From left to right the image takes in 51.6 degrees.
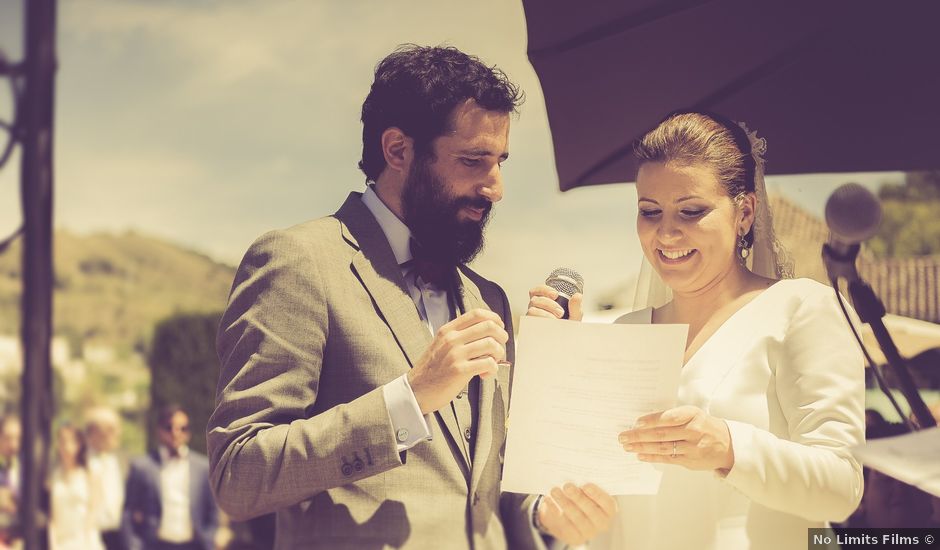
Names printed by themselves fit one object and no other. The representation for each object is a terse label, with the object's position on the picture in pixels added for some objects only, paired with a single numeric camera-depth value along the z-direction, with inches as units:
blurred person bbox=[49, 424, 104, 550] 348.2
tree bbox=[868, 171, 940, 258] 1882.4
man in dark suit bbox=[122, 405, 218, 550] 349.1
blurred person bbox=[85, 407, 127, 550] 384.2
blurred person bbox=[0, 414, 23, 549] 293.9
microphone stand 99.9
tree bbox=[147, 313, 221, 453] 609.0
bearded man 87.9
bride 88.6
